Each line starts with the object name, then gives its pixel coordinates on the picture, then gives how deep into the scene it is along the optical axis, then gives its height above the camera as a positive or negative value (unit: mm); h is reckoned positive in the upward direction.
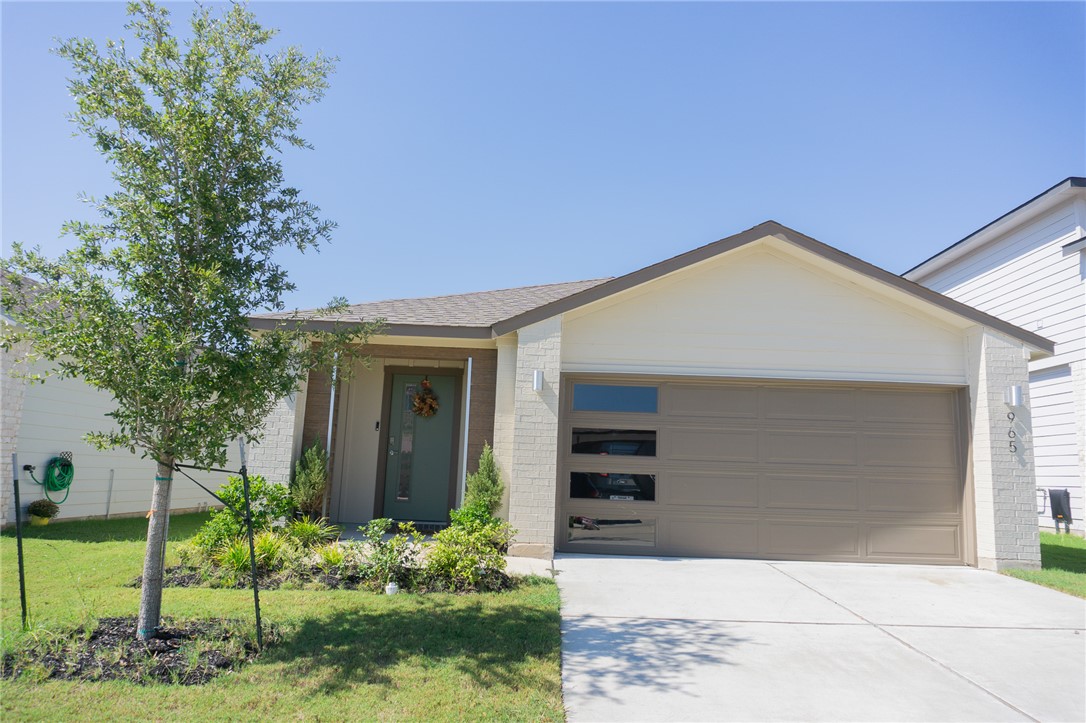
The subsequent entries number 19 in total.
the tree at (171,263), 4109 +1171
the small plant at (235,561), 6234 -1269
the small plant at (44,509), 8898 -1155
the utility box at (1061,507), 11416 -790
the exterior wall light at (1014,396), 8164 +856
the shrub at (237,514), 6637 -886
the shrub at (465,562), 6096 -1170
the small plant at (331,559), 6430 -1246
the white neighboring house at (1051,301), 11141 +3154
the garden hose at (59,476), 9133 -704
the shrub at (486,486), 8102 -564
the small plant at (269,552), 6426 -1199
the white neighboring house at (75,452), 8625 -329
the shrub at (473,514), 7832 -896
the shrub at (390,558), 6090 -1161
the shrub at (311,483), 8414 -619
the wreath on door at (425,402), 10148 +629
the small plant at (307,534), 7180 -1118
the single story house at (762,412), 8242 +544
